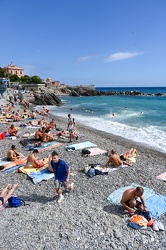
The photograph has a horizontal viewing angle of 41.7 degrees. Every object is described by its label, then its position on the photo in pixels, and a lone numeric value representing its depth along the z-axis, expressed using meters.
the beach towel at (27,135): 13.90
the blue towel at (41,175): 7.64
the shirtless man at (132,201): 5.63
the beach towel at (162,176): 7.86
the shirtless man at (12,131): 13.85
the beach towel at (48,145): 11.26
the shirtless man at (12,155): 9.40
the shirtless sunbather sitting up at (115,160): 8.64
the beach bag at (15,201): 6.01
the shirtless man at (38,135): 12.62
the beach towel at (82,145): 11.37
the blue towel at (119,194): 6.33
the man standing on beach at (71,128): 12.87
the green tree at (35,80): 85.38
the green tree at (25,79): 84.19
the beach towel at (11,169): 8.41
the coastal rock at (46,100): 41.91
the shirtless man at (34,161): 8.55
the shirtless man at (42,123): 17.29
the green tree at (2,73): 75.00
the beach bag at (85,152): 10.22
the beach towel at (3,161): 9.12
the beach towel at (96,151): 10.49
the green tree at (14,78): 80.00
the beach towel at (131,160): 9.56
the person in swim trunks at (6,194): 6.12
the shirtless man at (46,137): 12.48
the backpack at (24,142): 12.10
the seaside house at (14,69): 95.00
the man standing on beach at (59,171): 6.13
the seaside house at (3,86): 44.76
